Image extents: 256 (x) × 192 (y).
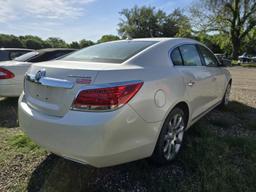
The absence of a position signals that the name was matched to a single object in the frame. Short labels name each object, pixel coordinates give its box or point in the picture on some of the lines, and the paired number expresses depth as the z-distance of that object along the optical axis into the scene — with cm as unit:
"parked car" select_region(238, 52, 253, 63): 2249
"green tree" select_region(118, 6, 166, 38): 4049
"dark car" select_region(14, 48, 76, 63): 454
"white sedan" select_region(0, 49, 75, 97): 404
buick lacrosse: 155
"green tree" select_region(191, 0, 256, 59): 2074
